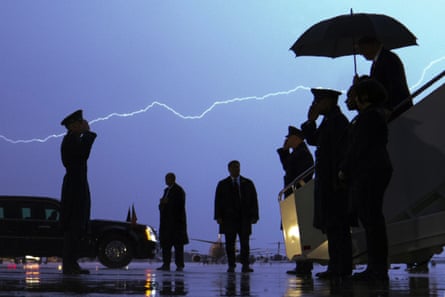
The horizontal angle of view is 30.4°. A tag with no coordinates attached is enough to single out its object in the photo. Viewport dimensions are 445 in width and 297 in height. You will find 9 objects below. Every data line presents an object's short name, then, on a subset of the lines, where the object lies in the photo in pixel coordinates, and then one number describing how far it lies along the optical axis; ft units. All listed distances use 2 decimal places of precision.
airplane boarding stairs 24.82
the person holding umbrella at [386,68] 23.45
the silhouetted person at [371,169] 20.66
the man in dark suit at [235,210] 39.96
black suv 56.39
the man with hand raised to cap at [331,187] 23.40
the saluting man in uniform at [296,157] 35.53
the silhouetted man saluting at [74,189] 30.58
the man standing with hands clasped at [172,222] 46.09
